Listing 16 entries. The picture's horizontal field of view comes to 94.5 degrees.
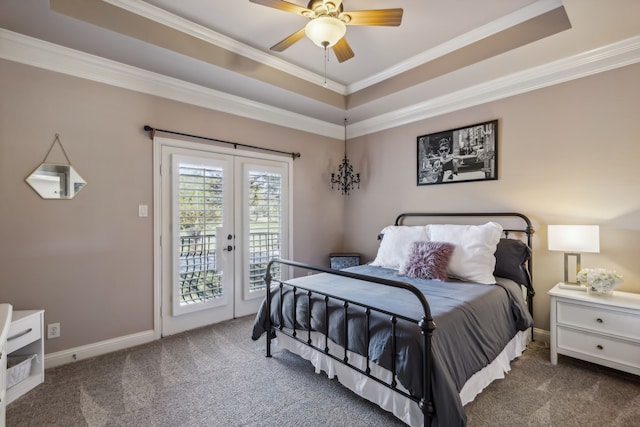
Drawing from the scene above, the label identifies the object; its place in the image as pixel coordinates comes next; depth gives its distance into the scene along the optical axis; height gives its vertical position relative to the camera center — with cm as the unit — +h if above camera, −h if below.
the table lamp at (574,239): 239 -20
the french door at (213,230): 311 -19
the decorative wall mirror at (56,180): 245 +28
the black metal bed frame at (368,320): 150 -70
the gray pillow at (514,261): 276 -44
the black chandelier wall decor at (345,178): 467 +58
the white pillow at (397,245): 313 -33
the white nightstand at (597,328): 213 -87
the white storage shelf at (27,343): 205 -94
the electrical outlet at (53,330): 249 -99
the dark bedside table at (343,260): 429 -68
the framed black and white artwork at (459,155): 325 +70
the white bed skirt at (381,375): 173 -111
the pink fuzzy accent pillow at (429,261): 268 -44
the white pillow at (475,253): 263 -35
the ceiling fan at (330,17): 203 +139
